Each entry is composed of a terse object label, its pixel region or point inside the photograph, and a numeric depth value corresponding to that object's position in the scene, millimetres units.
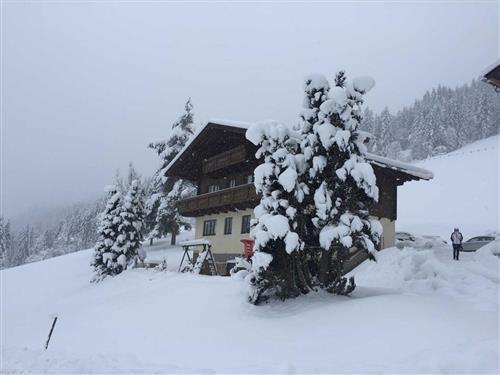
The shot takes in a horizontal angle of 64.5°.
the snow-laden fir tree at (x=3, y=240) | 89500
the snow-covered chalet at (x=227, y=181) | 24000
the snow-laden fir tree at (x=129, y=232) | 26359
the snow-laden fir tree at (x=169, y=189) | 38312
